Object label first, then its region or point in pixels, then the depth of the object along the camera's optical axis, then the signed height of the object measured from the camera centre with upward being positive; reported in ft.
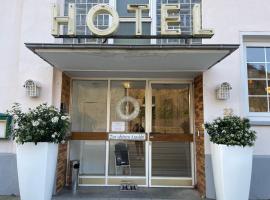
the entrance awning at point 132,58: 11.31 +3.46
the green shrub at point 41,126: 11.94 -0.84
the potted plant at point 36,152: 11.89 -2.42
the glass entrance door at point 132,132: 15.97 -1.58
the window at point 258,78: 14.84 +2.72
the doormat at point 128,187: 15.18 -5.79
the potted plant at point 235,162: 11.92 -2.96
